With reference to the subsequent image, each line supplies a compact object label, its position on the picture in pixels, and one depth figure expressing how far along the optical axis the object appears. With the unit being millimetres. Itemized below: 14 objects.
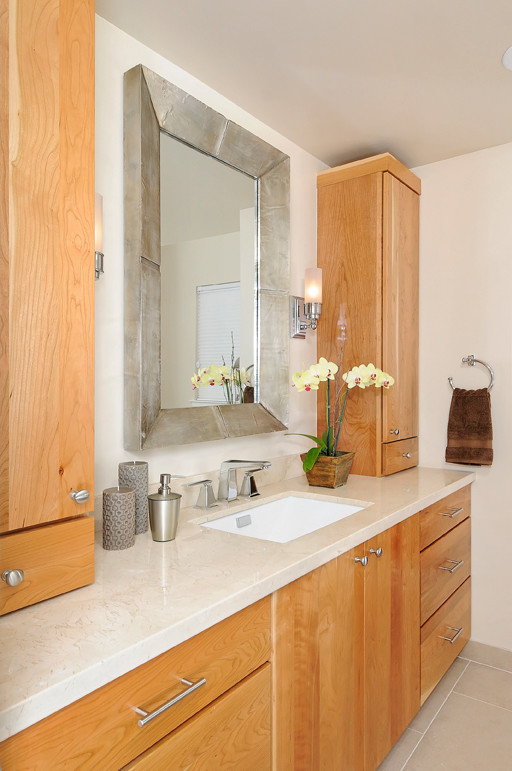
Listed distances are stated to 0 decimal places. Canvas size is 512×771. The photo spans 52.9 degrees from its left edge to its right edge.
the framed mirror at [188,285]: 1554
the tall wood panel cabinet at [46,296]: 915
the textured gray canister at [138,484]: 1410
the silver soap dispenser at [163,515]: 1333
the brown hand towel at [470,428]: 2293
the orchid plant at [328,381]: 2008
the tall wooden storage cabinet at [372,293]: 2293
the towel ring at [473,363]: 2357
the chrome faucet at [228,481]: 1782
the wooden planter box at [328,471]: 2049
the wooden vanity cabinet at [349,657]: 1201
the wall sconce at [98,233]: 1388
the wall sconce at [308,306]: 2260
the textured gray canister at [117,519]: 1271
